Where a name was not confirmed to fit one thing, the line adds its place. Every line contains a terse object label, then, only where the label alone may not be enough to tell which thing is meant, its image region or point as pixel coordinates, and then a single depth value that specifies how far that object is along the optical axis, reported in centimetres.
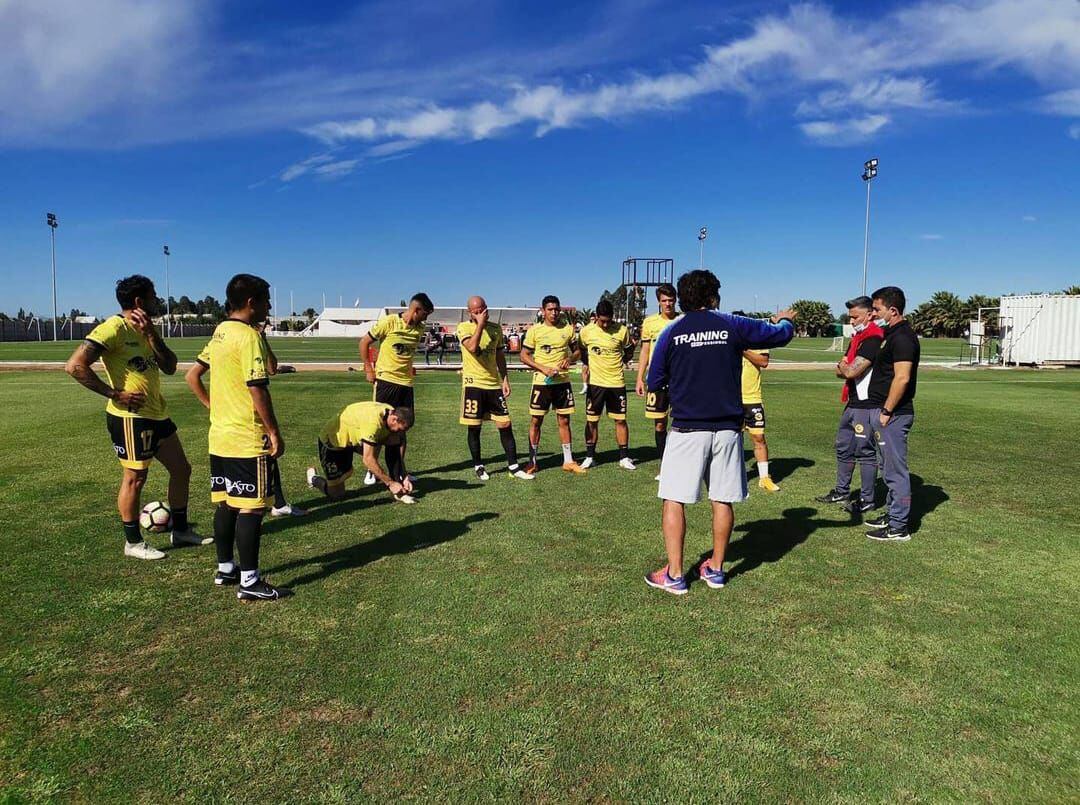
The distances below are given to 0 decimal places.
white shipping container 2730
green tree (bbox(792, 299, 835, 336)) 9780
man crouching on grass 655
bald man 796
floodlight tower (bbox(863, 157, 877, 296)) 3594
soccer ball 538
